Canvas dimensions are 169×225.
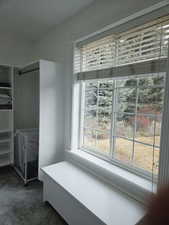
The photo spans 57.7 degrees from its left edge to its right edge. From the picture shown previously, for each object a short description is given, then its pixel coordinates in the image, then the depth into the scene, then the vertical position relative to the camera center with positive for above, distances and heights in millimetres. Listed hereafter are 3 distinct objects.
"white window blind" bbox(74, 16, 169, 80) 1390 +551
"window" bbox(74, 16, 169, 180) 1467 +107
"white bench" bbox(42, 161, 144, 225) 1252 -909
